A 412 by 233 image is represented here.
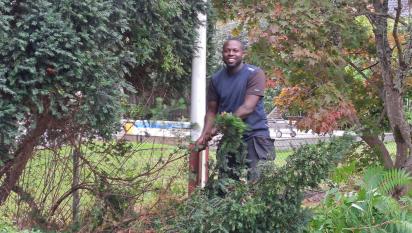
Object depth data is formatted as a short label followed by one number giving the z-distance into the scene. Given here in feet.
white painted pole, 22.08
